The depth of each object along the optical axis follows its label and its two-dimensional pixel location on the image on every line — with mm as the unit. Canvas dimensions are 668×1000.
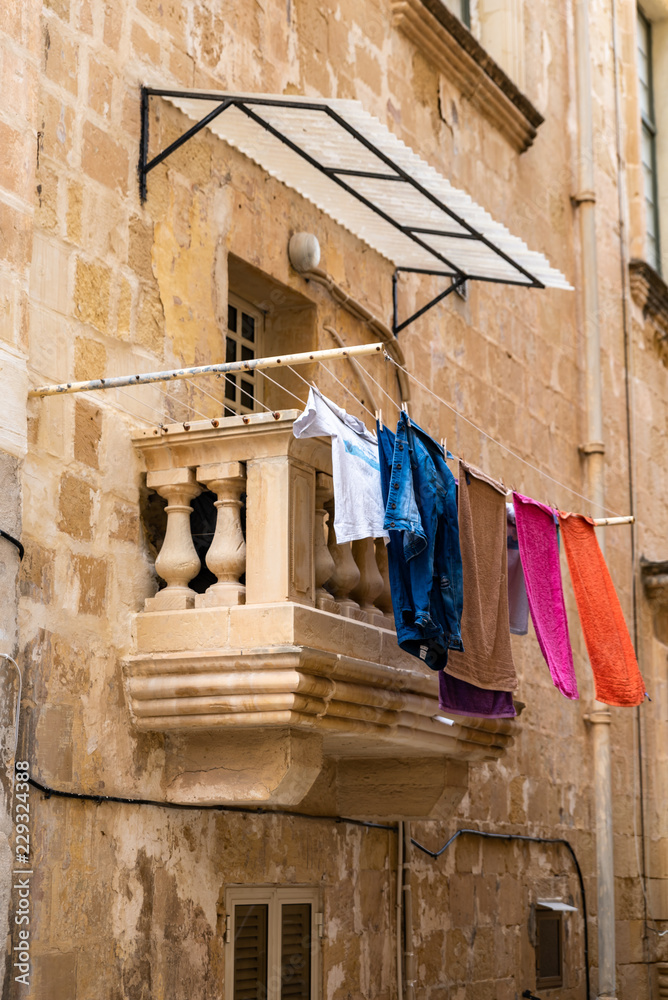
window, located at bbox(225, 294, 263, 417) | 8055
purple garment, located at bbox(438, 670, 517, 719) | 6793
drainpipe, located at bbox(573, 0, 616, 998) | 11148
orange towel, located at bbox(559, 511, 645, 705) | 7418
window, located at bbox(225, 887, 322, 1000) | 7082
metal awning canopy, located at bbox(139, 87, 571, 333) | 7040
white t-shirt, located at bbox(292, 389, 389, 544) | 6012
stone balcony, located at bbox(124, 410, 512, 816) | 6051
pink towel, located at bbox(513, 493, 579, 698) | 7145
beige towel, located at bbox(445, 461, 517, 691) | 6809
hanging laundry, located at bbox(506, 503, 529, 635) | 7641
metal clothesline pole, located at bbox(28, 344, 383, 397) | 5477
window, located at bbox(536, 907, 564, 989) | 10359
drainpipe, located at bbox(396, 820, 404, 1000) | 8578
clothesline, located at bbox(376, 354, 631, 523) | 10086
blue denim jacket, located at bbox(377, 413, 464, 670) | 6125
